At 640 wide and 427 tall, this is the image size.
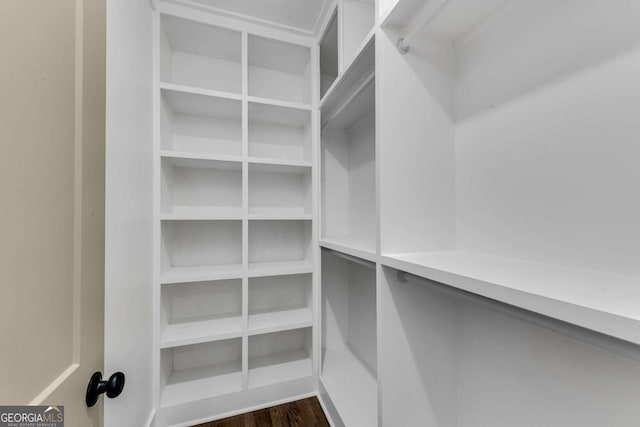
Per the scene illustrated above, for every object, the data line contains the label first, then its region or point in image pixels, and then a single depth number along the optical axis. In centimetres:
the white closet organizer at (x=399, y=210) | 55
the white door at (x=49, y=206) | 38
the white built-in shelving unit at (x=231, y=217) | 140
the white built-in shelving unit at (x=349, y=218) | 123
